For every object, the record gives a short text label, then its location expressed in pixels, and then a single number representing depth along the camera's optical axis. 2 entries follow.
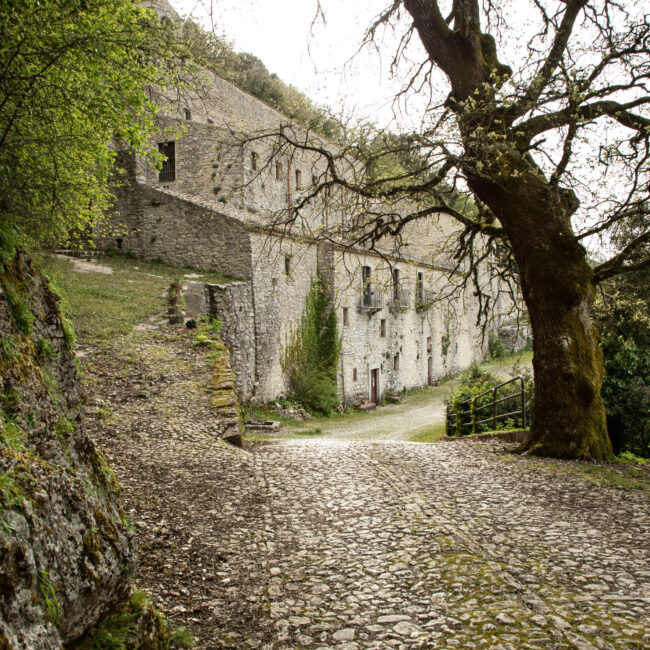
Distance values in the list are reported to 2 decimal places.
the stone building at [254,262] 19.31
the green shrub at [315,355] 21.22
